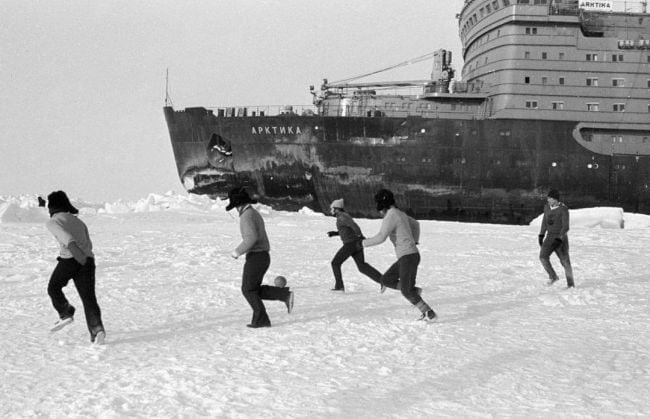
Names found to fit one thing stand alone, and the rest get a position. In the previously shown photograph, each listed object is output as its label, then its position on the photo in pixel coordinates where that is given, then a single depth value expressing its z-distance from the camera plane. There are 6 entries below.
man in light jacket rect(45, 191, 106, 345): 6.10
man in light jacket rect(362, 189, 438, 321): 7.06
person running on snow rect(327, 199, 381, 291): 9.29
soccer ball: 7.09
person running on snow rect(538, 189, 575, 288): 9.96
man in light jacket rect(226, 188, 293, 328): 6.62
